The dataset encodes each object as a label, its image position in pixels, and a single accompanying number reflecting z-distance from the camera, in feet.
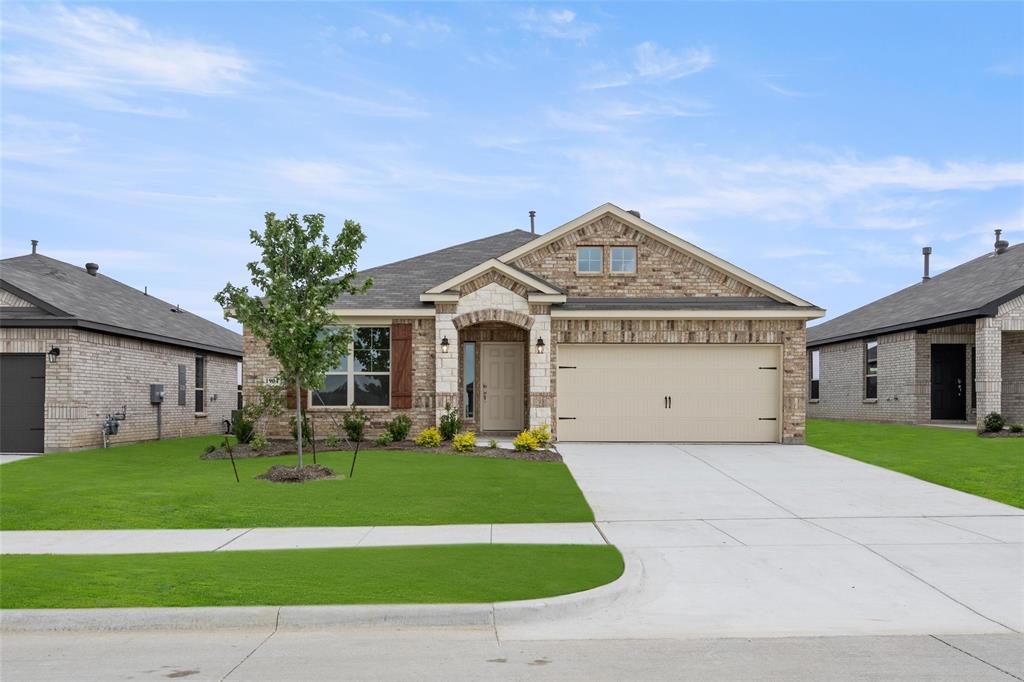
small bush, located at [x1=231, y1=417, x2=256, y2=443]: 64.18
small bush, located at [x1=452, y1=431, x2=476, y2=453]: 58.13
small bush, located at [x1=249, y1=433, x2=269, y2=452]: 54.75
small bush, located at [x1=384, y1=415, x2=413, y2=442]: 64.08
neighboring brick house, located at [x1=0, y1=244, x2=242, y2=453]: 61.87
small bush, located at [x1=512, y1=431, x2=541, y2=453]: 58.08
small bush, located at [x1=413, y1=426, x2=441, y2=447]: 60.59
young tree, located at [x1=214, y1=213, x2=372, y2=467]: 47.03
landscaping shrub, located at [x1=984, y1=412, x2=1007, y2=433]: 70.38
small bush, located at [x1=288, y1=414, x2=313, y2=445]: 62.49
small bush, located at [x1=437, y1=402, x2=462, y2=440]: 62.80
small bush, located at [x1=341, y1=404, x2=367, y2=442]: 63.71
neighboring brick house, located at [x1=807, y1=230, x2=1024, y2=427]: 72.08
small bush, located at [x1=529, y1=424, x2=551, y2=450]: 59.93
